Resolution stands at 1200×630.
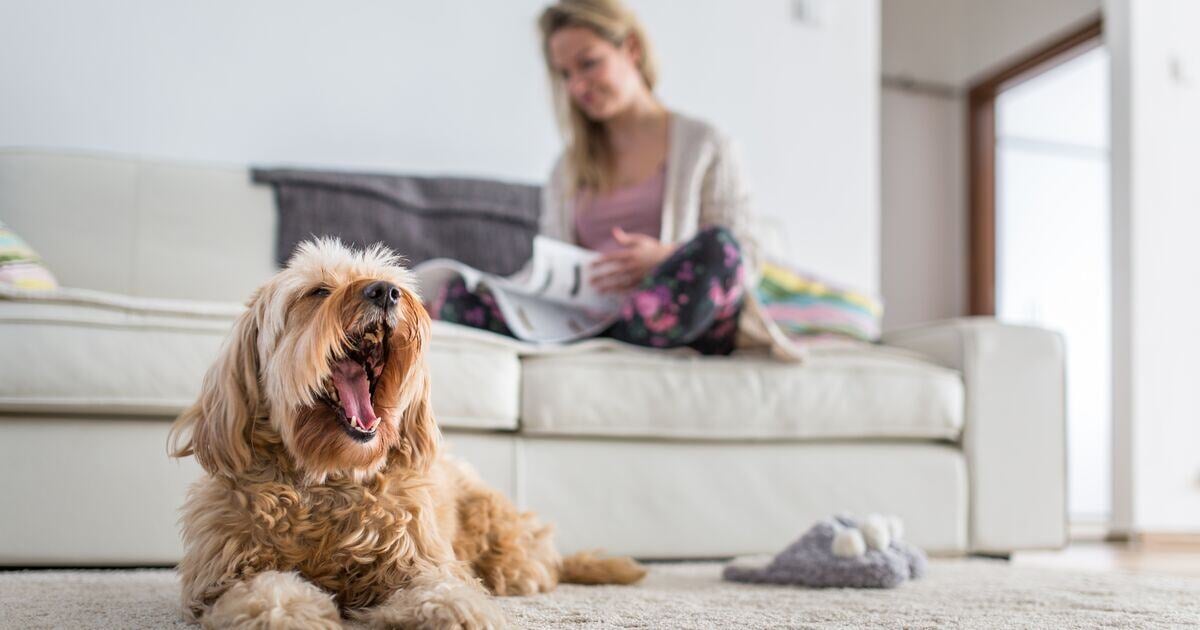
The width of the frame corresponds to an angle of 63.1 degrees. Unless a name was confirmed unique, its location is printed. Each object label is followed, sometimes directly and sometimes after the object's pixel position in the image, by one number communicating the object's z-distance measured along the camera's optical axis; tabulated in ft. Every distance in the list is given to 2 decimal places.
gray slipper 5.71
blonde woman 7.34
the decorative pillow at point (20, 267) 6.69
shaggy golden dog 3.83
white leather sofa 5.89
